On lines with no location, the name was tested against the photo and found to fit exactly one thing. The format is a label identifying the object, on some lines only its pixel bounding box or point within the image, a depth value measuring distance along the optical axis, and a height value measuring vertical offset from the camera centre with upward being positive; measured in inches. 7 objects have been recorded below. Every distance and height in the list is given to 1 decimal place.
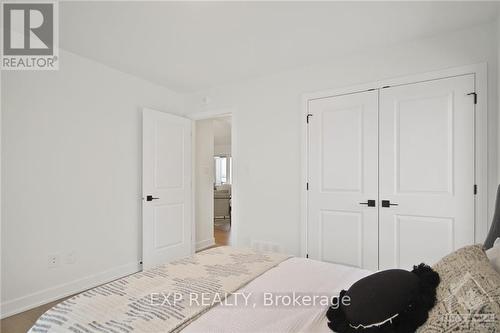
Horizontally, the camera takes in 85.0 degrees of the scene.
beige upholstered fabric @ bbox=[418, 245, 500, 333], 27.2 -14.7
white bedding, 42.2 -25.0
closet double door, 93.9 -3.1
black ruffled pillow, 34.4 -18.2
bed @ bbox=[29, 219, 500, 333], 30.5 -24.7
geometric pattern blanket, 42.6 -24.7
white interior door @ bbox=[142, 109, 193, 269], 137.6 -12.0
